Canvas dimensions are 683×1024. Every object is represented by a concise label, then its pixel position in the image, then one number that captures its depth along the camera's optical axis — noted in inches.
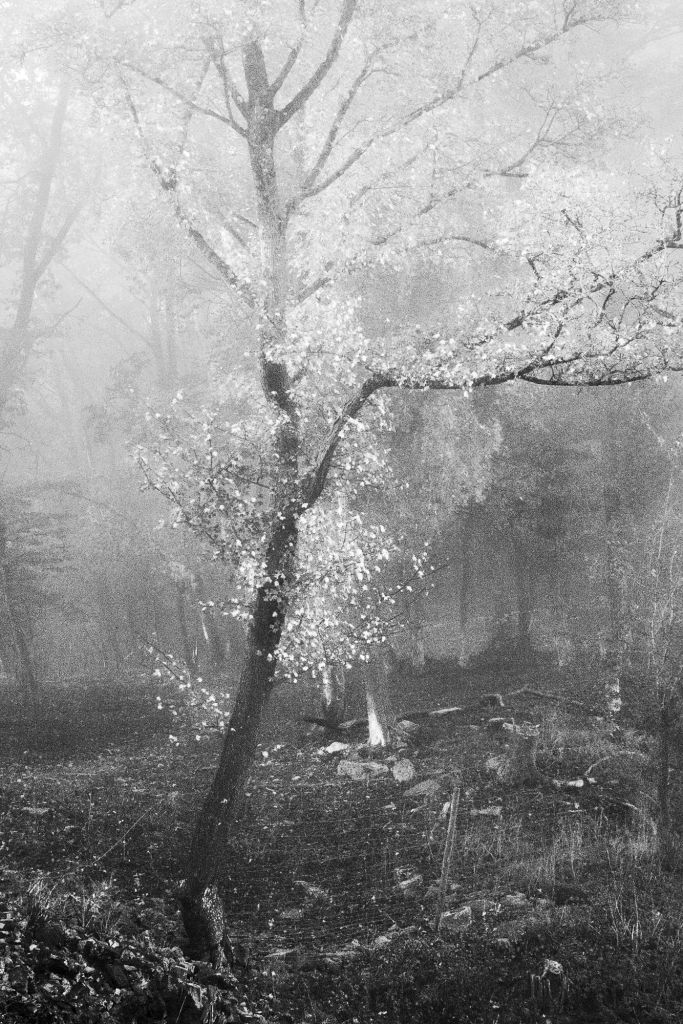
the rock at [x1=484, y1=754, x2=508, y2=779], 564.6
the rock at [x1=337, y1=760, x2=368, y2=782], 592.6
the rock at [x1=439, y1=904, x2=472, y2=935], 354.9
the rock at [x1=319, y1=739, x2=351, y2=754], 668.7
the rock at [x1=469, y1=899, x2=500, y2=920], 370.9
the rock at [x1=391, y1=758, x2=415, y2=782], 576.1
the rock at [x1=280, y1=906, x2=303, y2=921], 378.9
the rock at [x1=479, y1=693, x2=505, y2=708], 780.8
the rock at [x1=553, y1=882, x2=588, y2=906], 382.7
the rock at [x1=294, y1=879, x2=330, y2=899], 401.4
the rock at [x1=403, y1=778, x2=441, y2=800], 538.6
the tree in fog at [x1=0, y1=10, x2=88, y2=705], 1051.3
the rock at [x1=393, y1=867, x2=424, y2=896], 402.6
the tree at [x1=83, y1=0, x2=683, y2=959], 357.1
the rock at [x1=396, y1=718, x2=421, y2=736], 695.1
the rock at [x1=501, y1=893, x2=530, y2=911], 376.8
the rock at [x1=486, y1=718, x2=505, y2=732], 692.1
